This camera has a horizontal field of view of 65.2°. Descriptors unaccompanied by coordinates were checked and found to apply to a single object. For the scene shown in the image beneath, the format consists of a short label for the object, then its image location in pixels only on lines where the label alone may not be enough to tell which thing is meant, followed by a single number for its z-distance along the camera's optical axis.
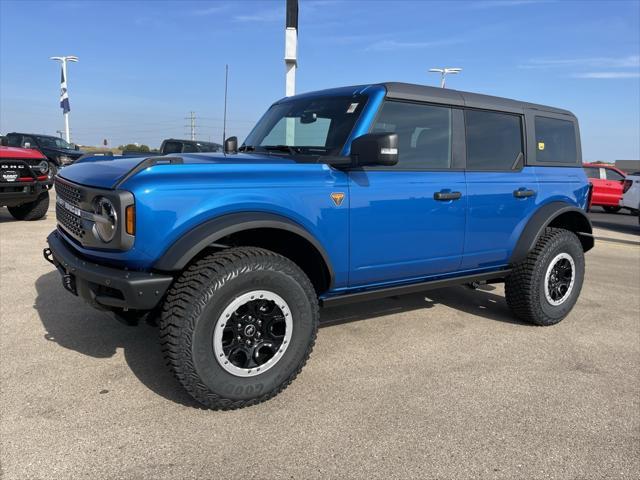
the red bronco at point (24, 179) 7.73
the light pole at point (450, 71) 30.33
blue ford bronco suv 2.60
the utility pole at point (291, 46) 8.42
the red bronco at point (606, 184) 16.41
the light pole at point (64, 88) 29.52
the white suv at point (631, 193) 12.77
